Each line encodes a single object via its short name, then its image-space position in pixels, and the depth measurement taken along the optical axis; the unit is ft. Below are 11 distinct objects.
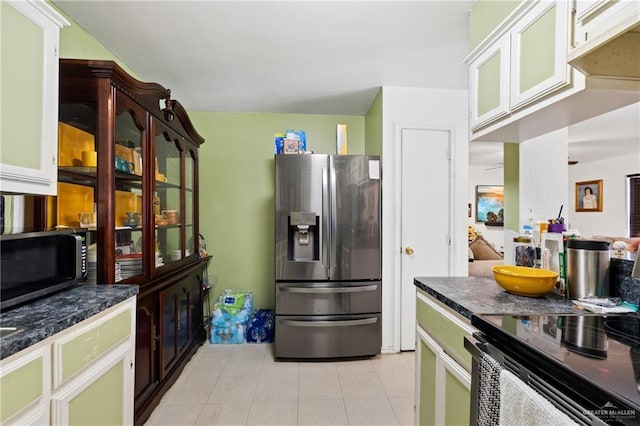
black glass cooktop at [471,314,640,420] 1.94
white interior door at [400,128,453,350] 8.91
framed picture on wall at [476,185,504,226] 20.92
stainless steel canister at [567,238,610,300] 3.74
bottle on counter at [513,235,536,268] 4.85
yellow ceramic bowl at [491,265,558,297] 3.96
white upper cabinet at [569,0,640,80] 2.82
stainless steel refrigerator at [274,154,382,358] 8.28
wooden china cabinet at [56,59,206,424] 4.91
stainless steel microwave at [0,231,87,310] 3.41
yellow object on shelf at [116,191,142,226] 5.57
